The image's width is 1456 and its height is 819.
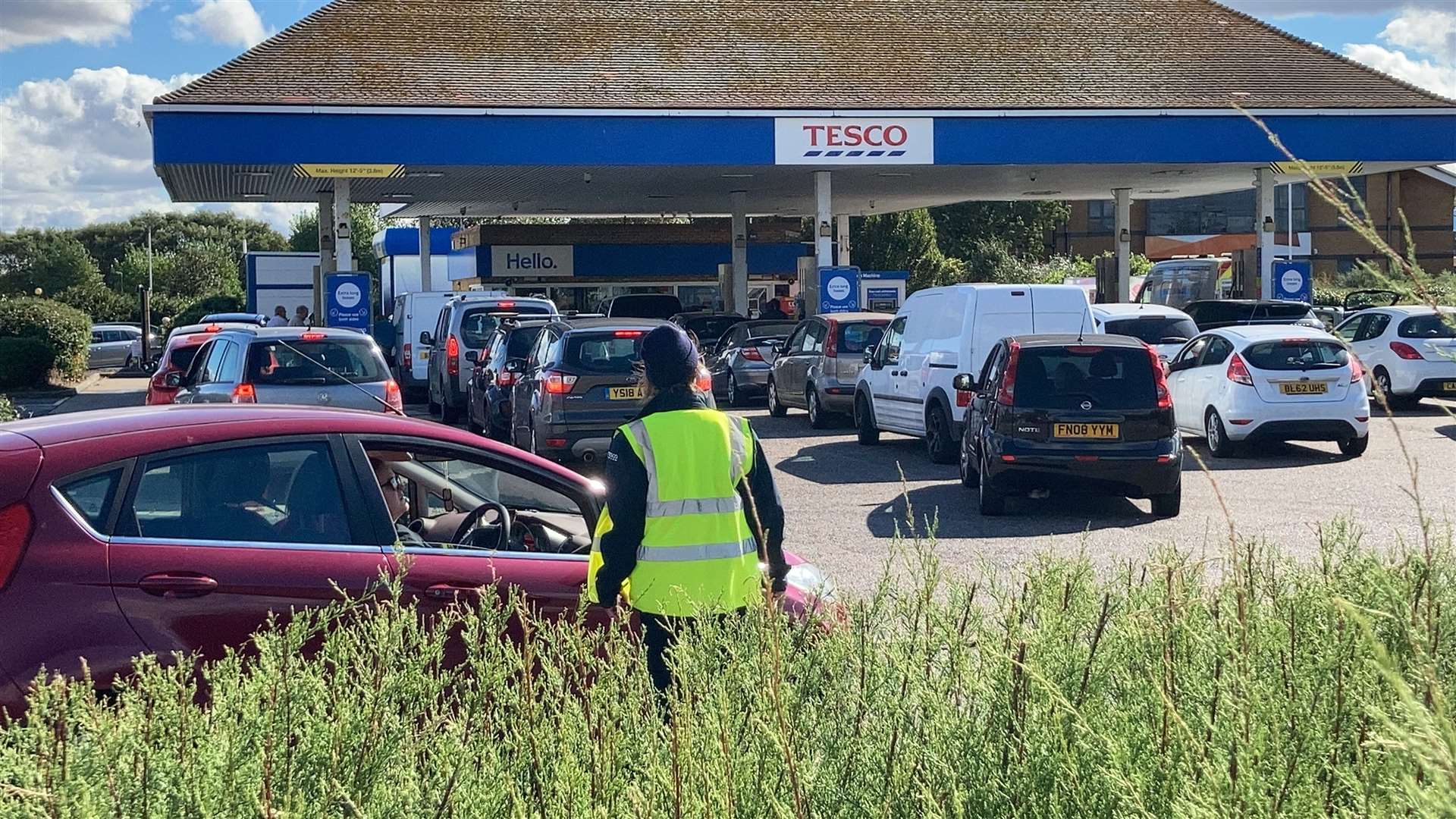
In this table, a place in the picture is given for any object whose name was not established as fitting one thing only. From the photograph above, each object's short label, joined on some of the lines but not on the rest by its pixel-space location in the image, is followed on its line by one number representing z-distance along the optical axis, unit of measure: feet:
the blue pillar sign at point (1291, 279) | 101.30
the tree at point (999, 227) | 245.04
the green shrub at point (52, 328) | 123.65
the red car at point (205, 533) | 16.49
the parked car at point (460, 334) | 81.82
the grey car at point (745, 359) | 88.17
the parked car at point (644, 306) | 113.91
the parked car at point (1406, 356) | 74.18
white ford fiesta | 55.98
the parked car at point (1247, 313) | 81.46
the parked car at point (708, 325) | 99.30
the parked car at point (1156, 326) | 73.67
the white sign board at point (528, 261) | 155.33
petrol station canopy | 90.07
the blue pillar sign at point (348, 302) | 88.63
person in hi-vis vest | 16.66
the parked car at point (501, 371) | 65.57
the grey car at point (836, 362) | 71.61
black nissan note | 42.93
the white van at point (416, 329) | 100.27
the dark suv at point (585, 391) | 53.78
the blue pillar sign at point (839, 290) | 98.53
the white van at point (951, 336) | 56.18
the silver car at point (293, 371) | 45.34
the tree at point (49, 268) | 290.76
